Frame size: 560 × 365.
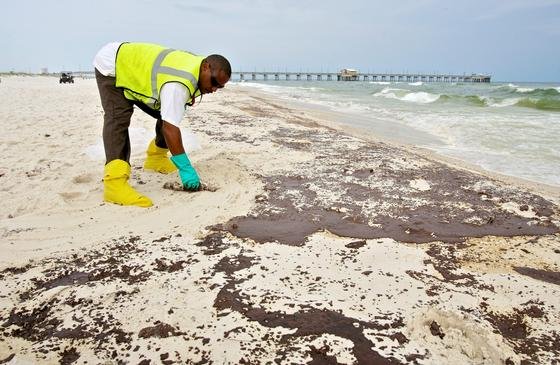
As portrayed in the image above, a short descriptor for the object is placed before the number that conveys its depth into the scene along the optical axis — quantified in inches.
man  124.0
